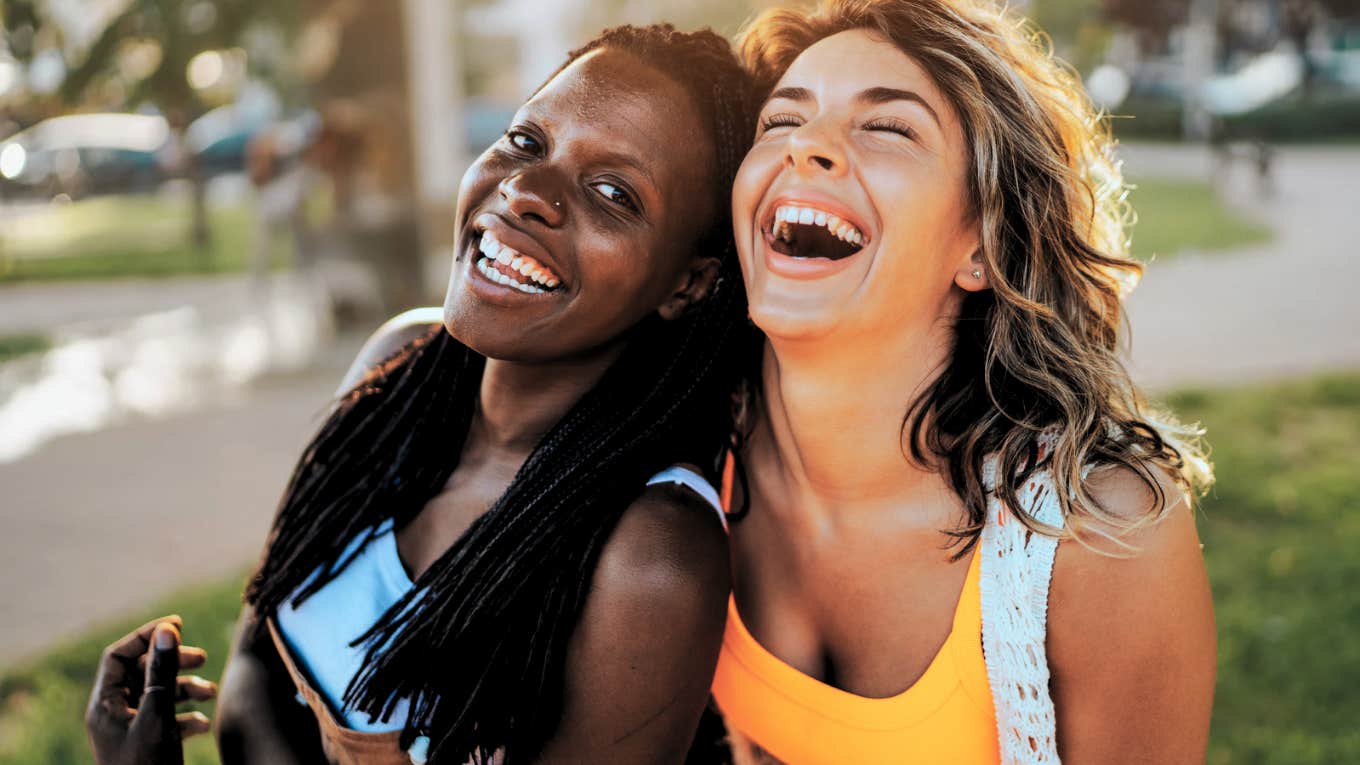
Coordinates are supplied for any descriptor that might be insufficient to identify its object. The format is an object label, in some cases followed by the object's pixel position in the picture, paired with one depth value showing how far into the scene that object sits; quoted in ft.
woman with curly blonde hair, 3.40
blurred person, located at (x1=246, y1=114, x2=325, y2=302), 25.26
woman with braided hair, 3.38
